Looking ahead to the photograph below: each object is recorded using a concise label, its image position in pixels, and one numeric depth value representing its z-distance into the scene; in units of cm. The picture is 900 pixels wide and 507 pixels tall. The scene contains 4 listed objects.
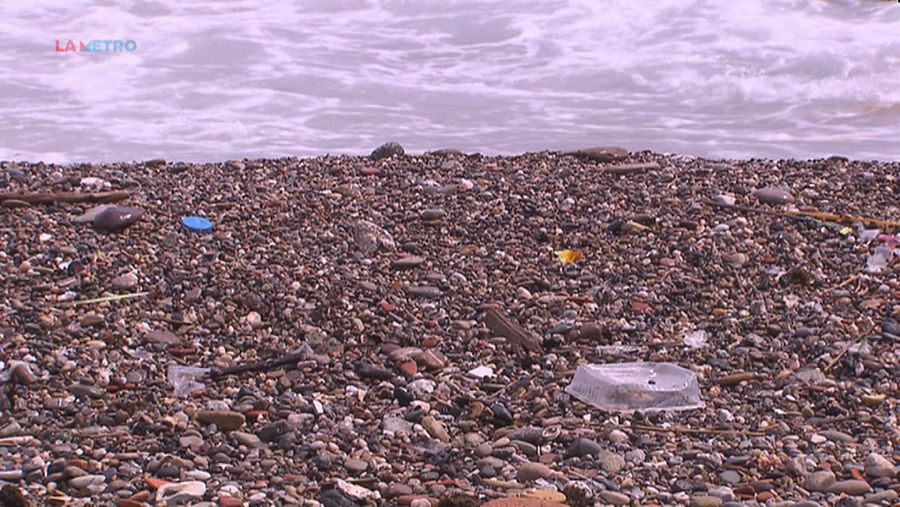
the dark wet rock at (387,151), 549
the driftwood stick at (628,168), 511
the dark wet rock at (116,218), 423
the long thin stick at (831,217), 446
